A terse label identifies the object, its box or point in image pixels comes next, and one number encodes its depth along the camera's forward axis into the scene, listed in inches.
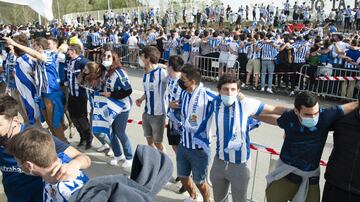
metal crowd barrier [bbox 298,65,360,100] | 403.2
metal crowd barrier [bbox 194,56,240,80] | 496.7
